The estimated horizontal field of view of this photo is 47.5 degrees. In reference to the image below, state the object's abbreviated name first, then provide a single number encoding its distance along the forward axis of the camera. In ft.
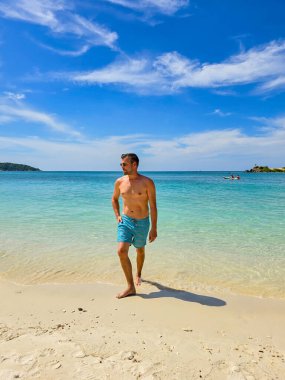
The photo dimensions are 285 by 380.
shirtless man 14.80
